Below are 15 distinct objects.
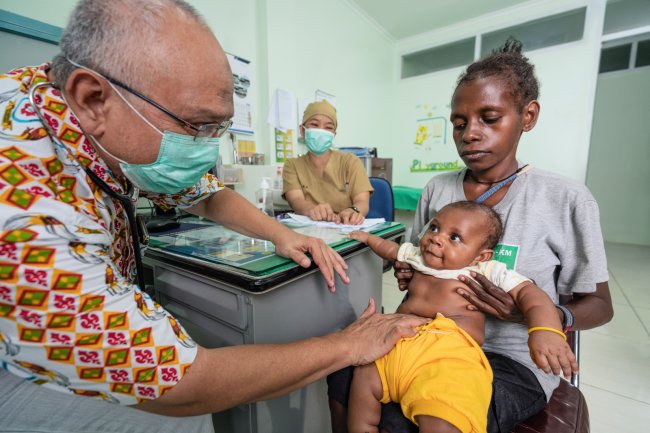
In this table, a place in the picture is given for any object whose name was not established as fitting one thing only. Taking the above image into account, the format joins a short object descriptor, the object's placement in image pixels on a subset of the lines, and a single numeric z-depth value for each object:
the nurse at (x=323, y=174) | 2.01
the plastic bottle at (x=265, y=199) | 2.23
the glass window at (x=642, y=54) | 4.05
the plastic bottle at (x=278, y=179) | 2.83
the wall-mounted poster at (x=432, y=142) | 4.82
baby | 0.66
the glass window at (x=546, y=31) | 3.88
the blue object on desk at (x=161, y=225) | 1.25
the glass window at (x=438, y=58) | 4.70
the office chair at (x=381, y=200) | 2.17
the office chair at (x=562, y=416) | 0.74
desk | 0.81
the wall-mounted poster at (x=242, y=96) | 2.67
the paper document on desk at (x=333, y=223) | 1.36
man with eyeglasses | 0.46
